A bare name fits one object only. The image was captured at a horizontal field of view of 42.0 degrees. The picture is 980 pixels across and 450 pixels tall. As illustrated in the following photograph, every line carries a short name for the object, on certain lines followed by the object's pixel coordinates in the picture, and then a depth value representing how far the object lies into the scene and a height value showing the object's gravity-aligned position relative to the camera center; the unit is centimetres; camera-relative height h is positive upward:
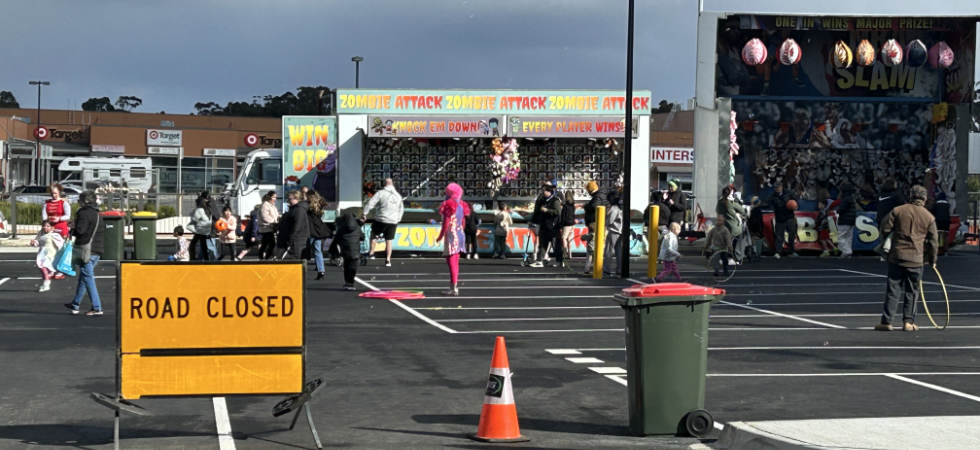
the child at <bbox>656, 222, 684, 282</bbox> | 2134 -57
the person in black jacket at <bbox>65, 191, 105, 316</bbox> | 1569 -51
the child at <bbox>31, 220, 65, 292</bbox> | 1902 -60
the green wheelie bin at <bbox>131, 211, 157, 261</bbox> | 2758 -59
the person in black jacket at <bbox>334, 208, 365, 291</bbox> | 1959 -44
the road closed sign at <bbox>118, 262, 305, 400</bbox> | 799 -76
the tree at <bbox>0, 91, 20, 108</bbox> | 12765 +1049
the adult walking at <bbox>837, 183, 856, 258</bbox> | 2862 -1
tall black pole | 2270 +96
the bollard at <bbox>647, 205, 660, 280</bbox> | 2231 -49
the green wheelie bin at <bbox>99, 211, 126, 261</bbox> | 2520 -53
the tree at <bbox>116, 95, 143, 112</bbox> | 11988 +984
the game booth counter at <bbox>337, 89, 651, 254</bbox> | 2881 +161
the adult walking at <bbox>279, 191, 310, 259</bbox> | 2098 -29
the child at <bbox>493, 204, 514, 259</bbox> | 2816 -33
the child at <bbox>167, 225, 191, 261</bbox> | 2398 -80
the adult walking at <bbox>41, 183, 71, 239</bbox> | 1905 -9
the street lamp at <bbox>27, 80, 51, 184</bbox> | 6456 +275
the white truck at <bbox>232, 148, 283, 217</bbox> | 3153 +74
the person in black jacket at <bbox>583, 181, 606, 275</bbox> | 2369 +3
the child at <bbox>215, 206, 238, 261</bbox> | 2439 -41
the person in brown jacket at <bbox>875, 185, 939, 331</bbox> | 1441 -27
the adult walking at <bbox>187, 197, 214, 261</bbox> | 2377 -39
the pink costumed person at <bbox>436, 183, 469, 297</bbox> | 1844 -16
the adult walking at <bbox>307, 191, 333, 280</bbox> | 2234 -23
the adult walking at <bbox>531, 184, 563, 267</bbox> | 2559 -8
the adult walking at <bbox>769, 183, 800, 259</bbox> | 2780 +12
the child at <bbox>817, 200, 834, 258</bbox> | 2872 -18
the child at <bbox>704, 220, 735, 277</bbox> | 2238 -35
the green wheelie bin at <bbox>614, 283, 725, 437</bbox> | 837 -93
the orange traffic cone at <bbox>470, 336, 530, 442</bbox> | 826 -128
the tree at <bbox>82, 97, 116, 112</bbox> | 12284 +982
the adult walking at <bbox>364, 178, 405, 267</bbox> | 2497 +3
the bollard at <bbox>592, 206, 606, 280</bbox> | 2272 -41
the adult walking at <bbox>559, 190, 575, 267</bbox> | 2533 -13
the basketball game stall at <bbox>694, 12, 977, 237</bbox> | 2928 +285
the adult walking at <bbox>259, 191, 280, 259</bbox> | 2431 -24
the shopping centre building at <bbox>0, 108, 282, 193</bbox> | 7606 +434
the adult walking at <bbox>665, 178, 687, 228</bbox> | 2486 +35
